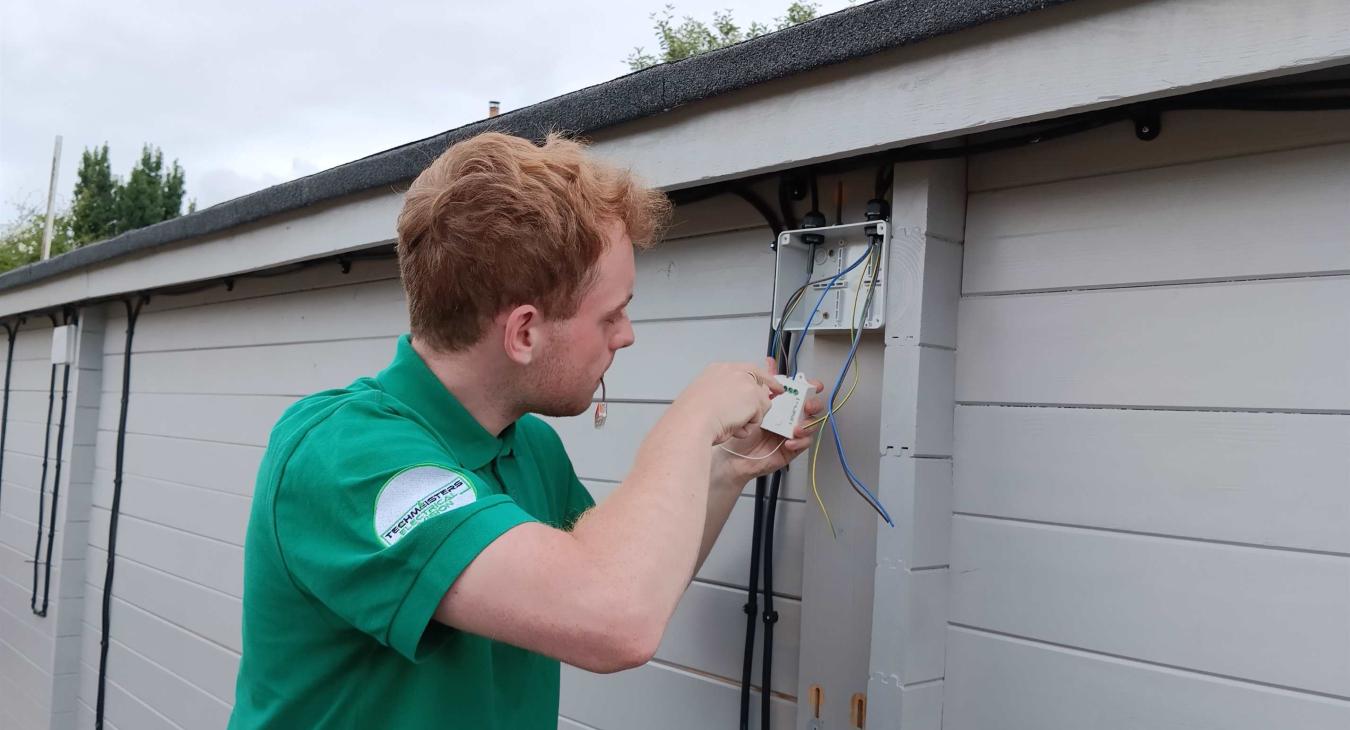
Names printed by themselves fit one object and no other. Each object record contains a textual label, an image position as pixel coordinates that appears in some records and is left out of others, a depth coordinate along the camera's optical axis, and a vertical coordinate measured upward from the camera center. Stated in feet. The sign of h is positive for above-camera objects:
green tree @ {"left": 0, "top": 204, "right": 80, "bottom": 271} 99.43 +13.69
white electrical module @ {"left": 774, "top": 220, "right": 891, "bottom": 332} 5.26 +0.78
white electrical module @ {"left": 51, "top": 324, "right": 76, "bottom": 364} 16.70 +0.33
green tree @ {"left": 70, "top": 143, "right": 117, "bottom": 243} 129.18 +23.08
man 3.50 -0.42
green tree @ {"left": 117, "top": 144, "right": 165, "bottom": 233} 132.98 +24.88
